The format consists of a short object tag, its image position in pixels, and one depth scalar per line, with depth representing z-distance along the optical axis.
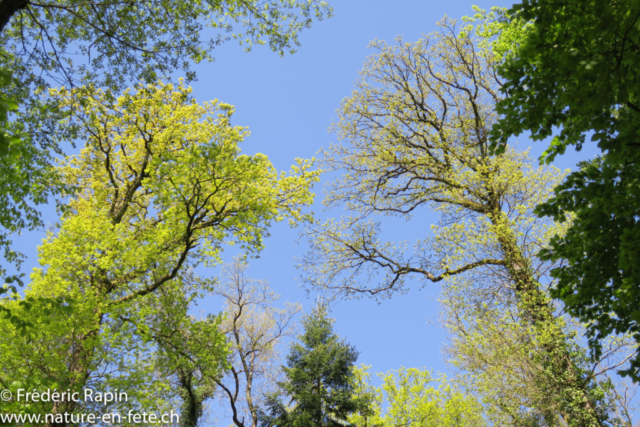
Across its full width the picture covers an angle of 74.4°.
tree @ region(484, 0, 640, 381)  3.81
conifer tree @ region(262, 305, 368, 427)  16.31
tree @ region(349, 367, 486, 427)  16.52
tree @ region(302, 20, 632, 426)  9.57
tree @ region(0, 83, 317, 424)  9.12
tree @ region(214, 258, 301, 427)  20.67
